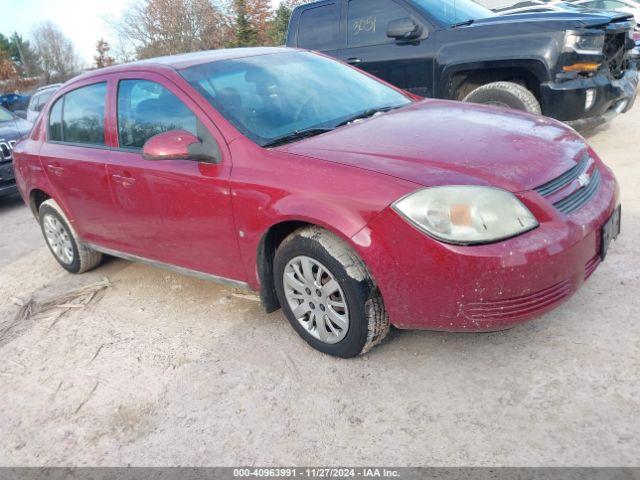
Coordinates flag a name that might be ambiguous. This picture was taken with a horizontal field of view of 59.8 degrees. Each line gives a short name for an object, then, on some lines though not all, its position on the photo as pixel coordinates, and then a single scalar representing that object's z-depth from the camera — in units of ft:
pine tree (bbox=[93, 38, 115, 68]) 157.41
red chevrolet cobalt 7.86
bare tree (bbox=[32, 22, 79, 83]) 171.83
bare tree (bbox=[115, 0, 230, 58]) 92.12
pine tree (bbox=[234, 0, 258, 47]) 96.99
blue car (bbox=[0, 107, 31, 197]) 24.34
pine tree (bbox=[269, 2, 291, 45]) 102.58
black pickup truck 17.35
